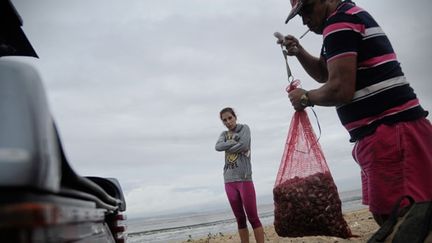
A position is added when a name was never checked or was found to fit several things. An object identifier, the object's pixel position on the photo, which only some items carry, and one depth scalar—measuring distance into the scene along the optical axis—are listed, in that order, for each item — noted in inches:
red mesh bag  113.5
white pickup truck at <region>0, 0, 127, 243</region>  32.5
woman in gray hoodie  207.6
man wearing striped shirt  84.3
